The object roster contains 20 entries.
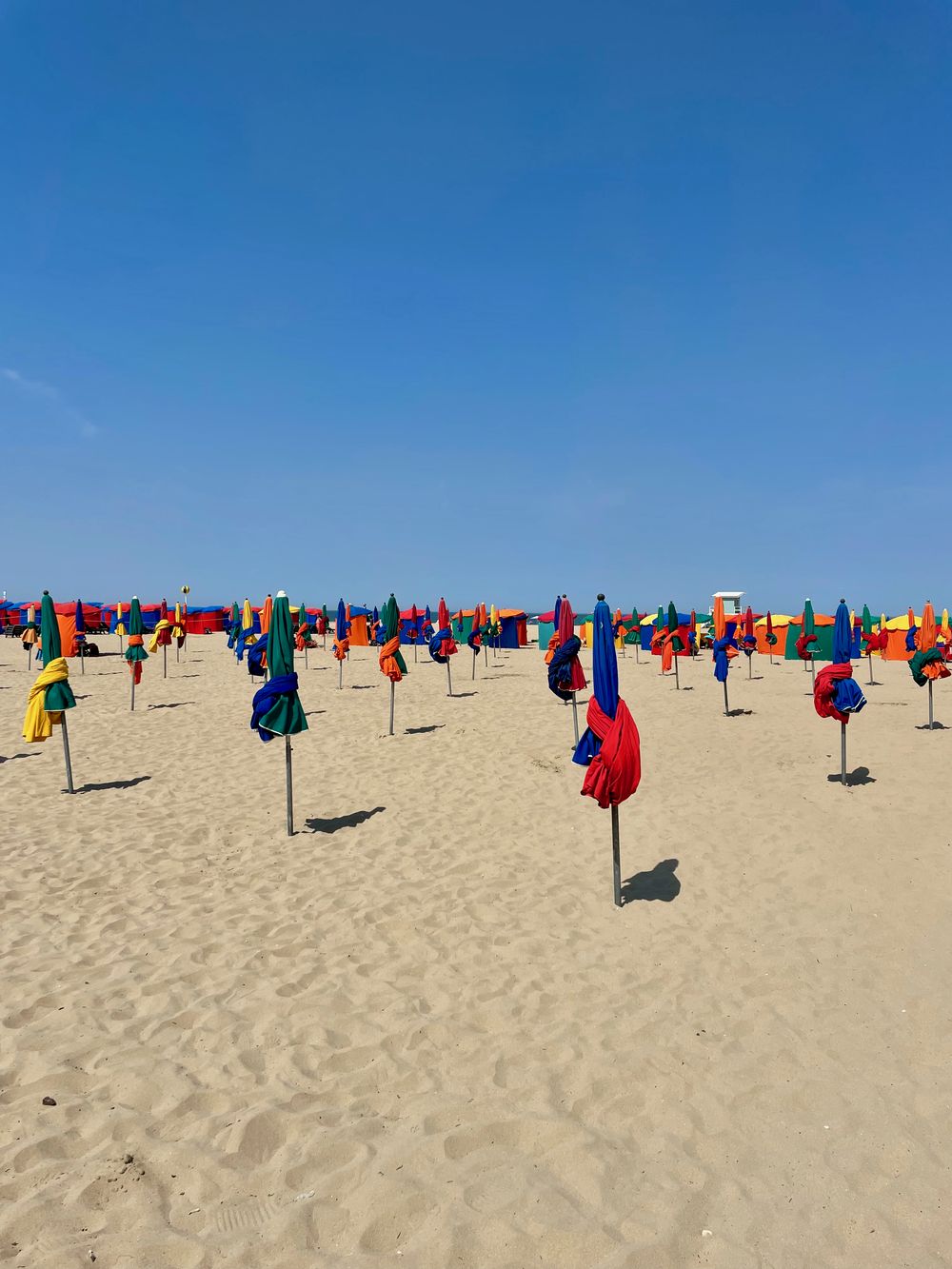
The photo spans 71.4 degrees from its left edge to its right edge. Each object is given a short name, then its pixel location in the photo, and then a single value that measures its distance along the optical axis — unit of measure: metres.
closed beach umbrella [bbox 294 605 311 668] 32.38
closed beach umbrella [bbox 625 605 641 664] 38.97
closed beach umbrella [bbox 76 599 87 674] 28.29
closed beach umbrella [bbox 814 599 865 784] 10.84
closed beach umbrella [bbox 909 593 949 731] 15.59
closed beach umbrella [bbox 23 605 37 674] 29.84
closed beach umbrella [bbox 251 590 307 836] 8.81
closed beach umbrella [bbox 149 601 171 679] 24.77
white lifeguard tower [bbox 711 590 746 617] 58.78
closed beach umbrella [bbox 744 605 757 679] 28.47
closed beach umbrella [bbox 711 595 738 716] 19.34
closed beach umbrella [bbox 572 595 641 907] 6.70
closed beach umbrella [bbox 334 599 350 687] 26.55
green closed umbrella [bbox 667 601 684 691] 20.98
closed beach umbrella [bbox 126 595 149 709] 20.09
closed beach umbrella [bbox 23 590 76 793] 10.44
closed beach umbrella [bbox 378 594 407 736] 15.64
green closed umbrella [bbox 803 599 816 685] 20.50
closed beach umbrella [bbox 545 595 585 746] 10.14
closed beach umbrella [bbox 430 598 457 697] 22.45
